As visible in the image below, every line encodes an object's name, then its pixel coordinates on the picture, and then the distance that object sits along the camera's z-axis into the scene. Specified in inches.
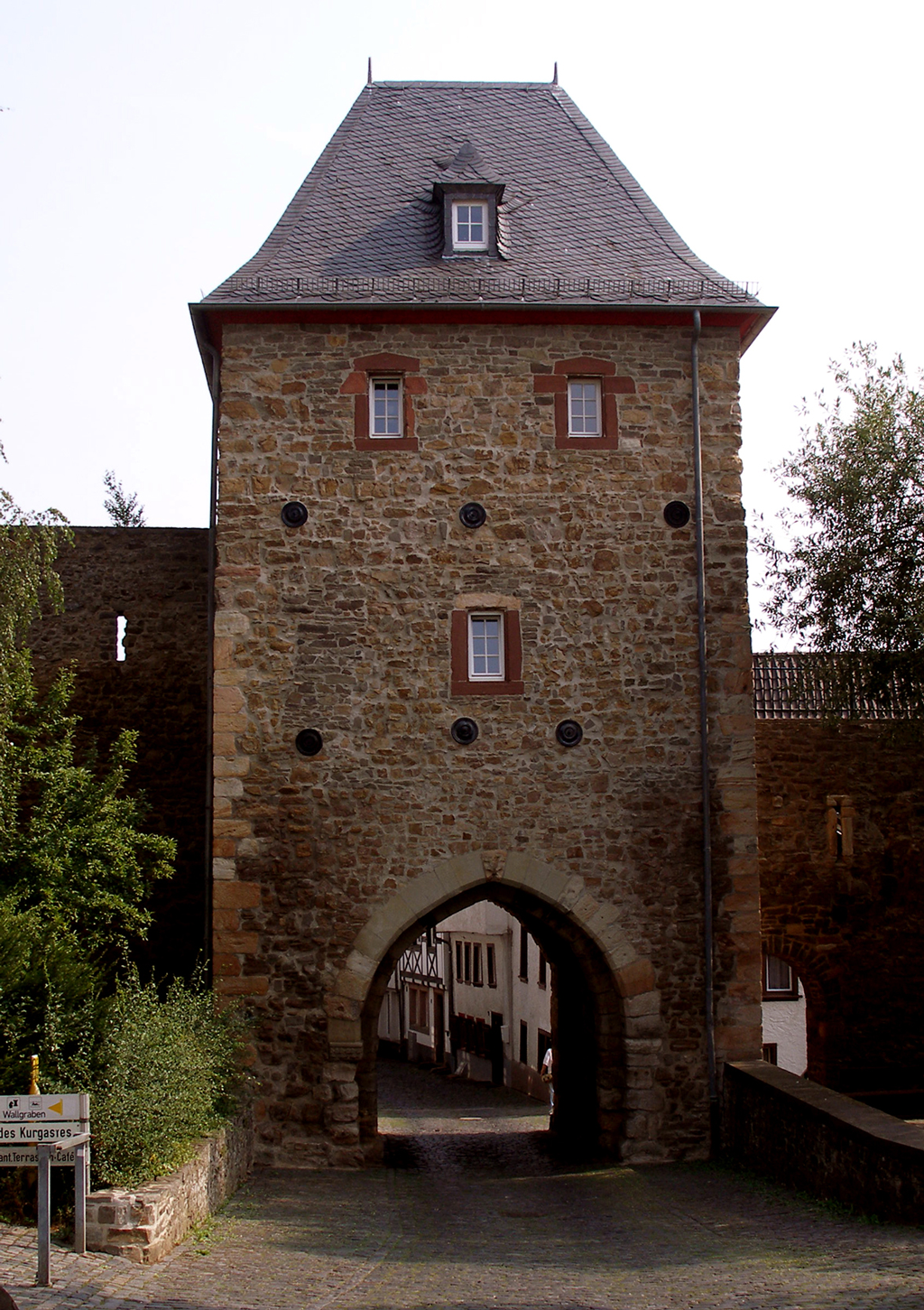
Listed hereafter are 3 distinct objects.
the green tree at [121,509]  1406.3
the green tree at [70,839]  519.5
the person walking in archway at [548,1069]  922.1
